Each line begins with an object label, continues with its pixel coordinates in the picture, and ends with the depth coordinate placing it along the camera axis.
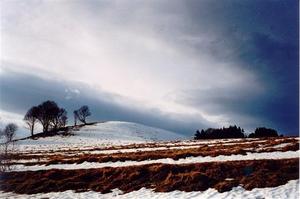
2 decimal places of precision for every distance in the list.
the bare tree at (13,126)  116.57
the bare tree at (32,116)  125.62
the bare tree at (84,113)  146.00
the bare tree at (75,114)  145.50
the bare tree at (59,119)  129.75
